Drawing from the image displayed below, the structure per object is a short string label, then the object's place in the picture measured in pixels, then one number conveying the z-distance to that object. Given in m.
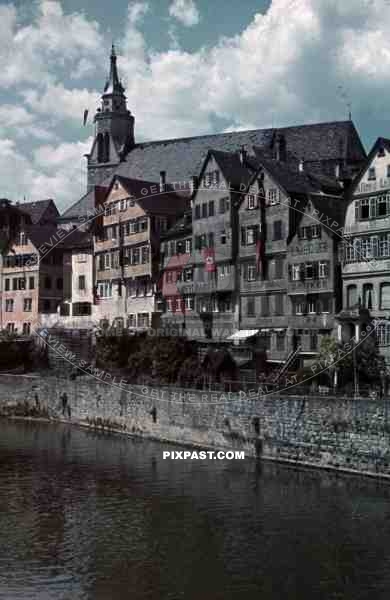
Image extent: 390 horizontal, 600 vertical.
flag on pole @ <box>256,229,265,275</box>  69.56
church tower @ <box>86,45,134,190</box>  121.62
